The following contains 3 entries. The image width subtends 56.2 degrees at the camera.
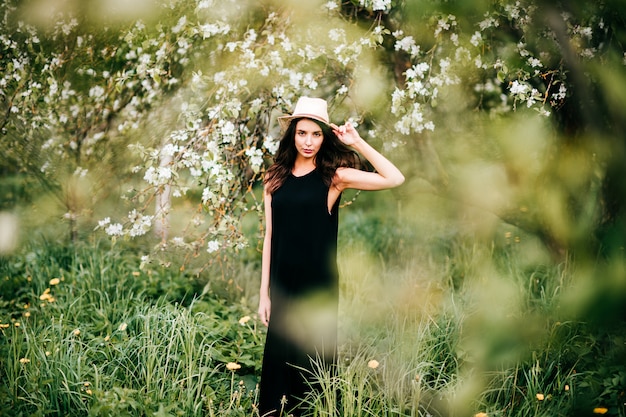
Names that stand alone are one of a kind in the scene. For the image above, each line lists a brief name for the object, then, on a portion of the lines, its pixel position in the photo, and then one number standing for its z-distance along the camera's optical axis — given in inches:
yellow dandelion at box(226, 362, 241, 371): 119.1
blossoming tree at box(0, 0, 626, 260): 121.6
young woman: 106.1
